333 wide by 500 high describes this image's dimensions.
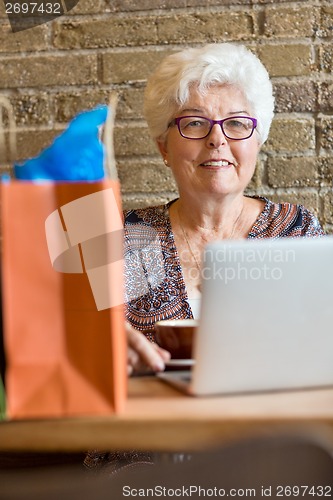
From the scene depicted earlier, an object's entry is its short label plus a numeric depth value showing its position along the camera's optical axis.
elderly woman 1.90
